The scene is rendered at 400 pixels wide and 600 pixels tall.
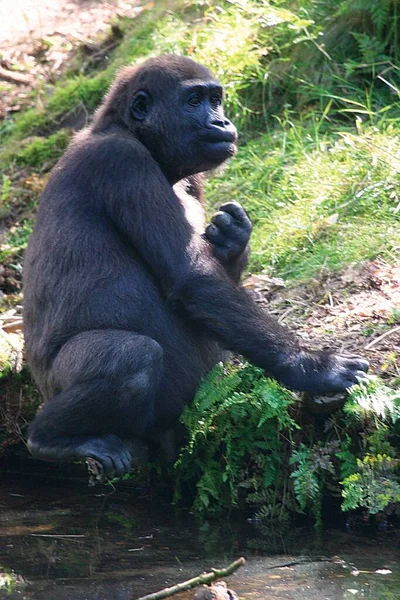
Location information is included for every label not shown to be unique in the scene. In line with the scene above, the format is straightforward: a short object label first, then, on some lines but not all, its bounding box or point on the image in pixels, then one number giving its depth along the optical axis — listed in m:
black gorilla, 10.21
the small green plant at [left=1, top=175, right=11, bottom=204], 17.78
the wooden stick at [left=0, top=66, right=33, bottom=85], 20.84
